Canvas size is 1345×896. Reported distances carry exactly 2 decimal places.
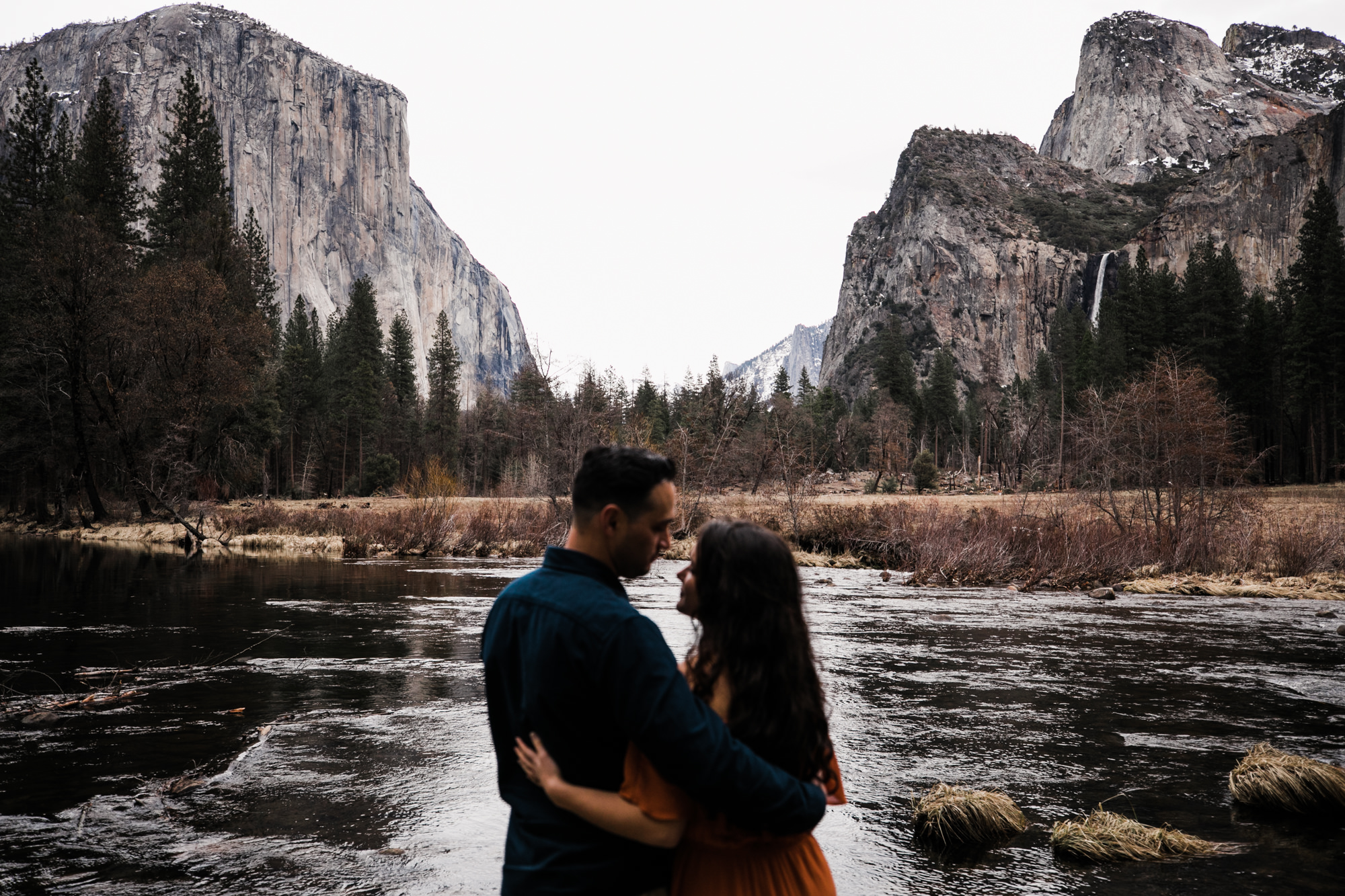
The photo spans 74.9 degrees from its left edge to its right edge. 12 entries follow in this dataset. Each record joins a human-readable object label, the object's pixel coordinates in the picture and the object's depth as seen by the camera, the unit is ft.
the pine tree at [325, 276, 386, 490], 251.80
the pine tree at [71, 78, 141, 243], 158.71
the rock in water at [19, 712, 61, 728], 28.25
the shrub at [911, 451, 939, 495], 224.12
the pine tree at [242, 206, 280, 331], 174.60
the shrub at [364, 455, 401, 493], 230.27
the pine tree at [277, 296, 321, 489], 243.60
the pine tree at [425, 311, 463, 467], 281.33
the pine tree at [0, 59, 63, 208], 158.51
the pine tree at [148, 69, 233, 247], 168.04
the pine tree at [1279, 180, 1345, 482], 186.19
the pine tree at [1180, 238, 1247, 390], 206.08
